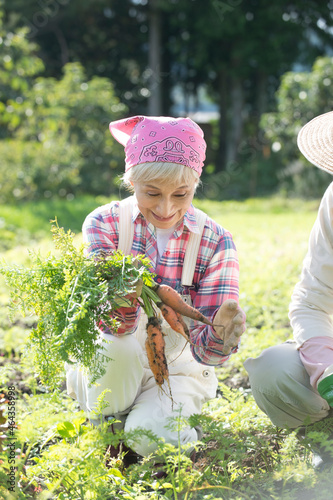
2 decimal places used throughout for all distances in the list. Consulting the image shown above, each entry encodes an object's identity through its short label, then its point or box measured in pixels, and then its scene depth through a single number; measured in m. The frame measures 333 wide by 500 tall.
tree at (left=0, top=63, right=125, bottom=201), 11.07
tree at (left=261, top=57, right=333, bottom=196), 12.20
